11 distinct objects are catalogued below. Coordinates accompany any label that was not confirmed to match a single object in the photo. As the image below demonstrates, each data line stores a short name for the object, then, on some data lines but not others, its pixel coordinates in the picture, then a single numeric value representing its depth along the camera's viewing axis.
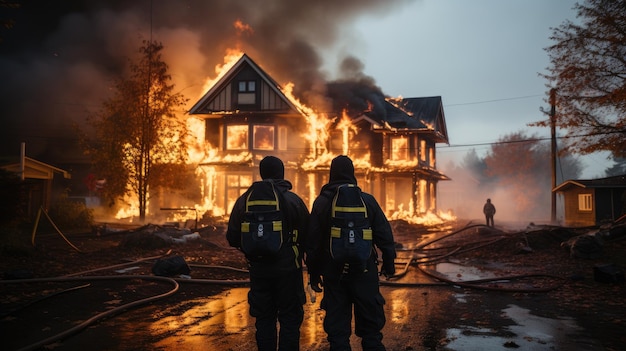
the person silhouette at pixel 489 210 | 25.12
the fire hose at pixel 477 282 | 8.00
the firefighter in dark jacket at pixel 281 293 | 4.29
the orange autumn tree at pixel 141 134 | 22.50
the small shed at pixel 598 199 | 26.00
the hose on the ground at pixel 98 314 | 4.54
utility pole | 25.60
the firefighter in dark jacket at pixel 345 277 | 4.10
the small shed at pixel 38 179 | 19.31
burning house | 27.17
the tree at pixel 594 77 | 16.06
